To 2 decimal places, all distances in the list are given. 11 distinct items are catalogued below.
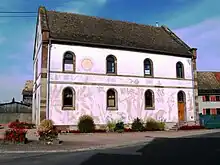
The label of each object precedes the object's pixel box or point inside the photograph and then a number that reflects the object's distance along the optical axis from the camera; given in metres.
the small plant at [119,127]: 23.04
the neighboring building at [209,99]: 45.41
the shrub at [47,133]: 14.45
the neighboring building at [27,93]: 42.53
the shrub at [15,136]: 13.94
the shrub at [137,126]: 23.83
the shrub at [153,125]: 24.81
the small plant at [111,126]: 23.32
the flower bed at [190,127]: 25.77
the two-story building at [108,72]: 22.66
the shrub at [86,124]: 22.22
